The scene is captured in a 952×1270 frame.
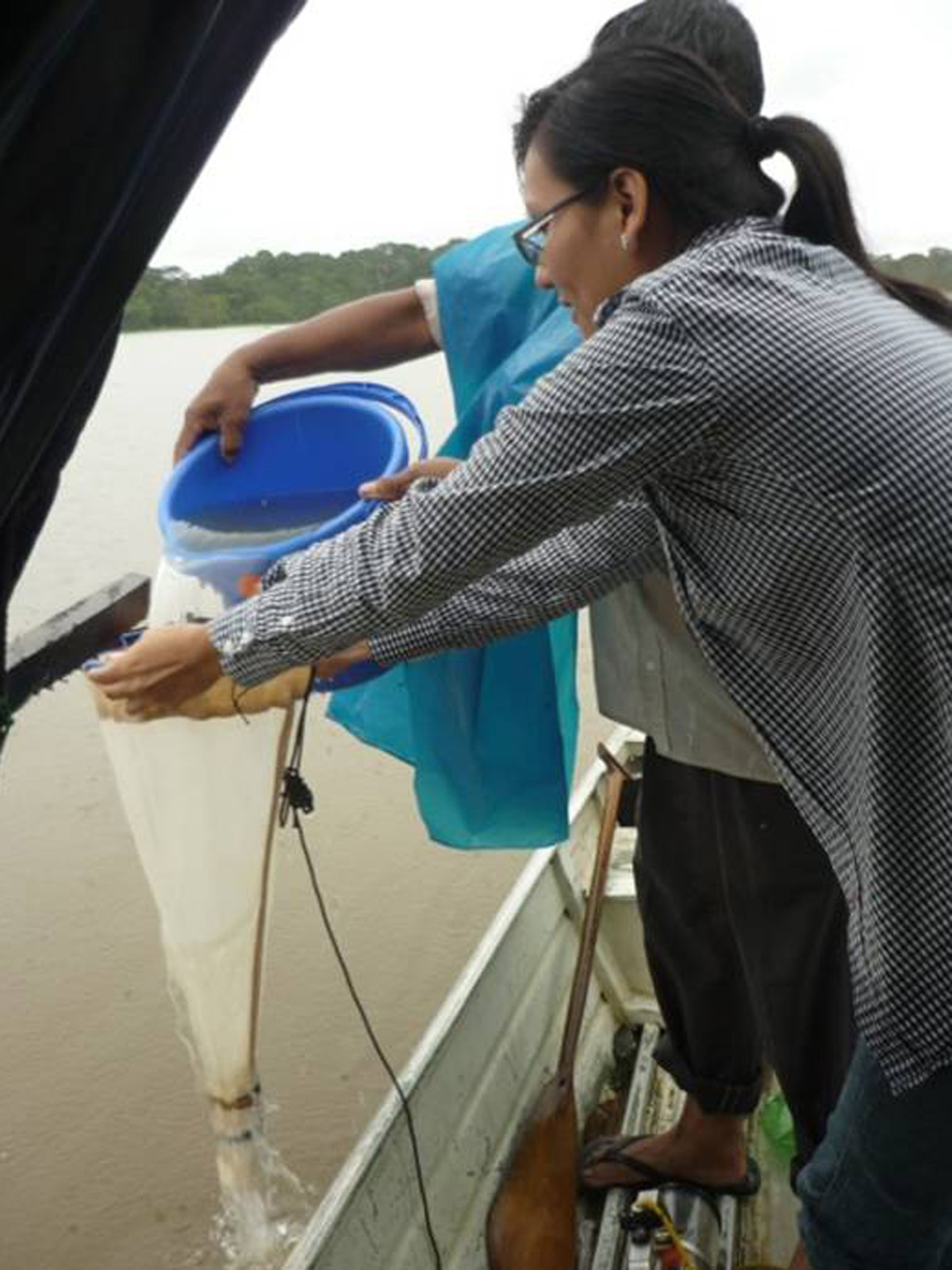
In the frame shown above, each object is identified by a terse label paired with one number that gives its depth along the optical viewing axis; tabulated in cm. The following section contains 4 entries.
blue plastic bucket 170
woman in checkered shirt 98
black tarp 64
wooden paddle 187
